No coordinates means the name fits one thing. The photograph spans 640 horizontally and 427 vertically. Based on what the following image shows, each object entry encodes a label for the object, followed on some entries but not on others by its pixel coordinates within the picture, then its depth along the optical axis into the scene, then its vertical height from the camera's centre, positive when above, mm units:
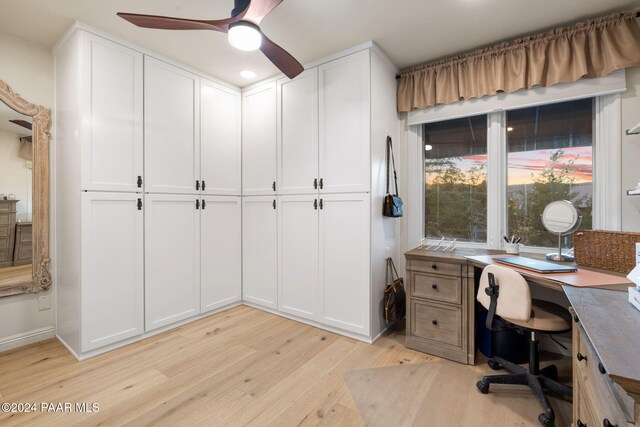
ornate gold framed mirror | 2418 +56
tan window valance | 2002 +1175
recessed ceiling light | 2985 +1426
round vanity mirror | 1990 -46
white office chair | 1673 -616
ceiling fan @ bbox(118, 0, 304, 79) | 1549 +1062
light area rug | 1614 -1128
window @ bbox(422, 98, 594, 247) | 2326 +382
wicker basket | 1684 -223
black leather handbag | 2580 +57
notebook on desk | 1717 -329
